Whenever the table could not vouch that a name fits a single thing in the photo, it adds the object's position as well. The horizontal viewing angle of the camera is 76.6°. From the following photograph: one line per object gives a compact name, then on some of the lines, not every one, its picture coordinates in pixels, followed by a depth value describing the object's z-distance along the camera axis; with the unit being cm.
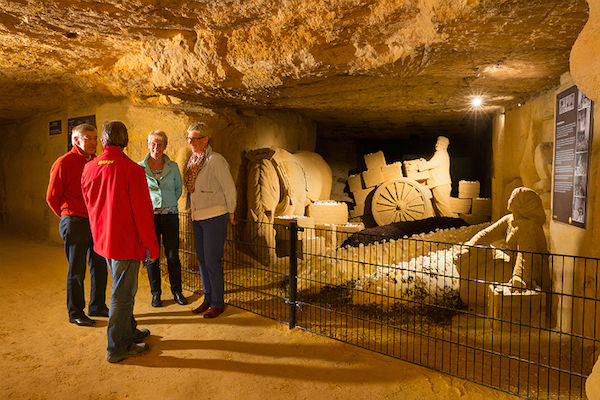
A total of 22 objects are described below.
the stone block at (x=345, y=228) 686
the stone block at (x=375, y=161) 900
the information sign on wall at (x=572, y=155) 314
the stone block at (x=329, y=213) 721
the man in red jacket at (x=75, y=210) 321
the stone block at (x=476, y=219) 818
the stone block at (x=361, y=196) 918
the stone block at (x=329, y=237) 655
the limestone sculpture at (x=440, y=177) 859
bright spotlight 497
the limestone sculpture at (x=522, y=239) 365
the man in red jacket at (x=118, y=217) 250
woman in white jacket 340
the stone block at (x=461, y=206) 849
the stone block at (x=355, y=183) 931
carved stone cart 848
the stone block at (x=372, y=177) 896
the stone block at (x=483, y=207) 826
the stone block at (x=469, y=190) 848
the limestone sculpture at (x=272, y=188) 618
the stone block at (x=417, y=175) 866
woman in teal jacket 363
